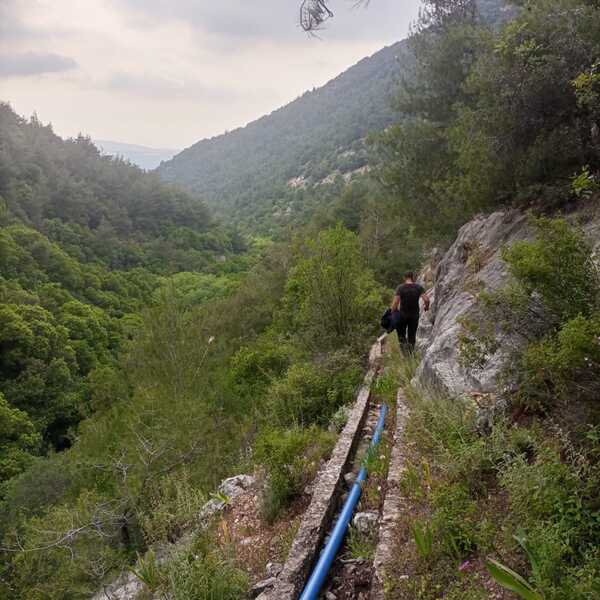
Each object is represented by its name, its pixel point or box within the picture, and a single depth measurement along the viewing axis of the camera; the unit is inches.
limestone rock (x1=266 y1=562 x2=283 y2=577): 178.4
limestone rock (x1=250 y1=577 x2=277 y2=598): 169.2
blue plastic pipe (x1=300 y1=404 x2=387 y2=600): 154.5
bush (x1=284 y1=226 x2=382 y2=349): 449.7
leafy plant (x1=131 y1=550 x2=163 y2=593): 186.0
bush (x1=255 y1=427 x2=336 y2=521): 230.1
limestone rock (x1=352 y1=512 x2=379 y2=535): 174.7
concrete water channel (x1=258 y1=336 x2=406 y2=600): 153.4
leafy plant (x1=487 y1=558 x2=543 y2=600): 96.3
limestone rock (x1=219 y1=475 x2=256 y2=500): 275.0
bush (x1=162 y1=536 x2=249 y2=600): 166.7
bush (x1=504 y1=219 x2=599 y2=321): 142.3
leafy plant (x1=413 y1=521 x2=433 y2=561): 129.9
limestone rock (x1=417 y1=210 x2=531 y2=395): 190.1
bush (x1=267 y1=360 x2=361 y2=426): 353.7
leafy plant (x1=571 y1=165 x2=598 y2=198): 163.2
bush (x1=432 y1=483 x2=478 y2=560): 126.8
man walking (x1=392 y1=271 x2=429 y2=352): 319.6
